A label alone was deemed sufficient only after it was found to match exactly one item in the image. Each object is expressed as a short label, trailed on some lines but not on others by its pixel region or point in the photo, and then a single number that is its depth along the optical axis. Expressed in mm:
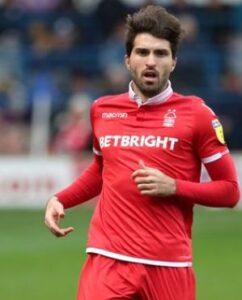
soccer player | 13477
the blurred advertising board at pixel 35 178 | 39094
